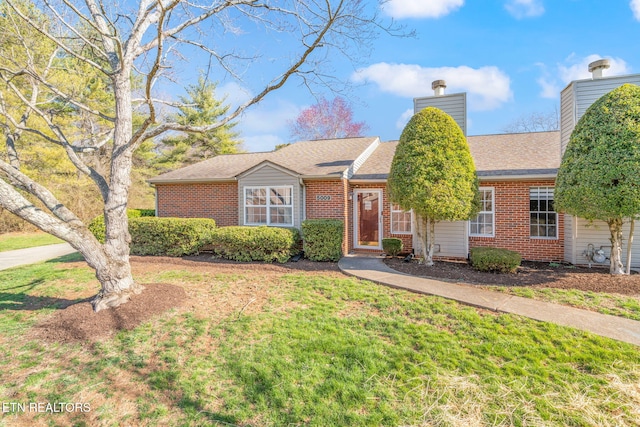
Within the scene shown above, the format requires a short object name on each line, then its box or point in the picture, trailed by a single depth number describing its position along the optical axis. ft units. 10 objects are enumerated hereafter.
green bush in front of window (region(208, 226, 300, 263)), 29.76
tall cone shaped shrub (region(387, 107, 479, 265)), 25.67
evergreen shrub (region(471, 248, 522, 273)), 24.36
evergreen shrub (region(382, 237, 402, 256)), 31.94
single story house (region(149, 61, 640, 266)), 29.17
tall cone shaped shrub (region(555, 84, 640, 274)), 20.35
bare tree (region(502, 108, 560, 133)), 81.00
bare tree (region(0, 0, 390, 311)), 15.78
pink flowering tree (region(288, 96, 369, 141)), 93.09
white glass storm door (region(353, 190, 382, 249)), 35.81
